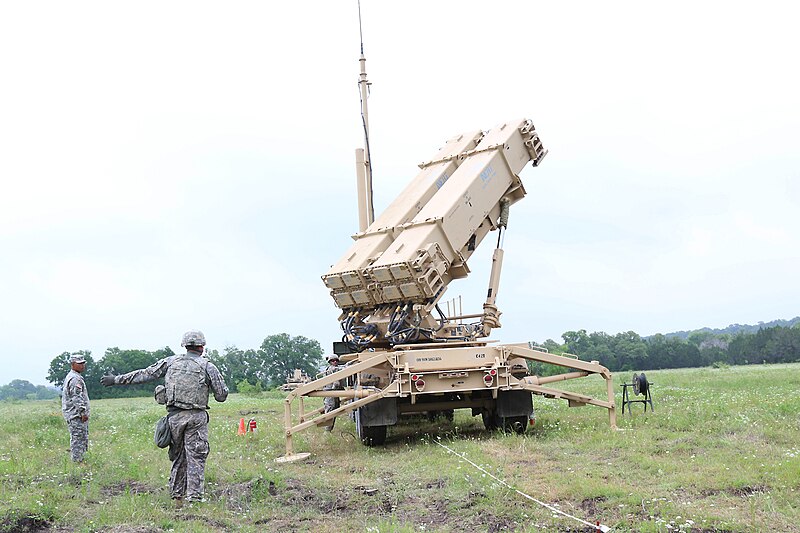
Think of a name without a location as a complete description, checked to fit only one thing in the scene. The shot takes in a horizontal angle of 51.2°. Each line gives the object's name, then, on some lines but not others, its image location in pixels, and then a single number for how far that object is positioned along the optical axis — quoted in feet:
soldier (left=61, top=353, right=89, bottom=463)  36.58
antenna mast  49.00
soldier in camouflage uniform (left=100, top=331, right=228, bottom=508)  27.09
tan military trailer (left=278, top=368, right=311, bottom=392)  74.20
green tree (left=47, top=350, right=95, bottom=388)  139.85
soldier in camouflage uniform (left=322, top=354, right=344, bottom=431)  44.43
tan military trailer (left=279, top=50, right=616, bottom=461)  37.14
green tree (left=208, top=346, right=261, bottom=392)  161.26
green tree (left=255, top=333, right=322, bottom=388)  163.43
